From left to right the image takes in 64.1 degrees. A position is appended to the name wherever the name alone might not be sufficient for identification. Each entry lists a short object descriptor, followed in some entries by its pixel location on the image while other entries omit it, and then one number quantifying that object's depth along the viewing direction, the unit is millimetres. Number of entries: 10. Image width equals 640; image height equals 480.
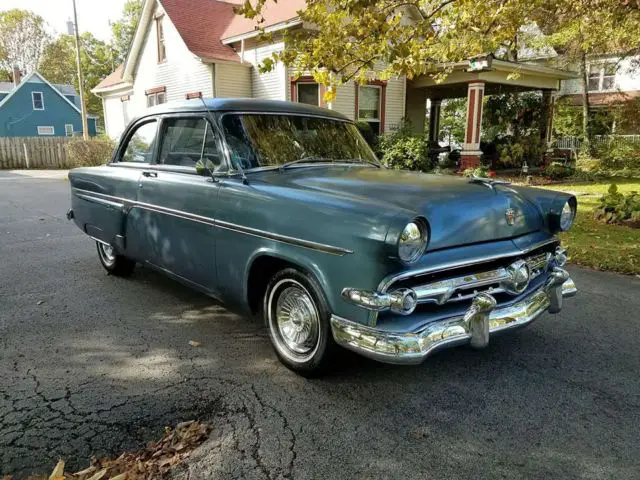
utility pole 22730
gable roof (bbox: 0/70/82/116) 37031
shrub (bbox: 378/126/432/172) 14055
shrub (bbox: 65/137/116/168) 20531
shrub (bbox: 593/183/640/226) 8102
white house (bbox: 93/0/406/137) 16547
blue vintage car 2723
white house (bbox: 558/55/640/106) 29875
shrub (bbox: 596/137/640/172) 17609
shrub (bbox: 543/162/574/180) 14945
